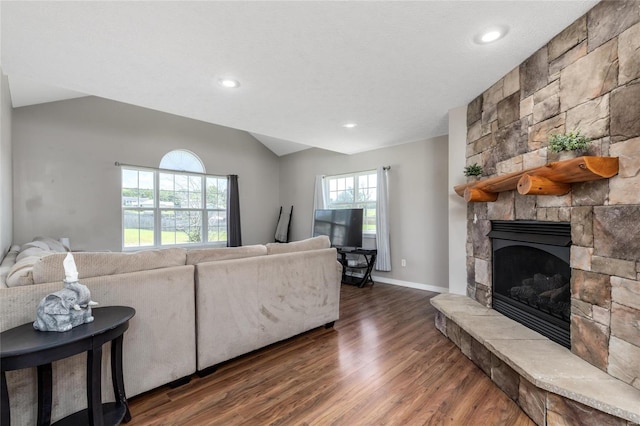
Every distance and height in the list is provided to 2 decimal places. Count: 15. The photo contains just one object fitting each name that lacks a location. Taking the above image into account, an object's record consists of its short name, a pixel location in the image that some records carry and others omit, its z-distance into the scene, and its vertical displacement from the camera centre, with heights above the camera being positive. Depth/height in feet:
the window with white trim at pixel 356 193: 17.17 +1.10
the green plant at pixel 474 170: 9.11 +1.26
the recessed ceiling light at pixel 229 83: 8.27 +3.79
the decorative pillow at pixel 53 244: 11.24 -1.30
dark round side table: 3.71 -1.95
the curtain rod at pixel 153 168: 15.52 +2.55
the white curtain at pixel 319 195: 19.40 +1.05
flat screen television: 15.99 -0.94
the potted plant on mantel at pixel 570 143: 5.60 +1.32
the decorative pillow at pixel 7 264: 5.14 -1.27
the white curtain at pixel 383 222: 15.92 -0.67
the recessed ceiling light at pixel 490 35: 6.04 +3.80
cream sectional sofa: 4.86 -2.25
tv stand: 15.38 -3.10
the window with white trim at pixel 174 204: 16.33 +0.44
